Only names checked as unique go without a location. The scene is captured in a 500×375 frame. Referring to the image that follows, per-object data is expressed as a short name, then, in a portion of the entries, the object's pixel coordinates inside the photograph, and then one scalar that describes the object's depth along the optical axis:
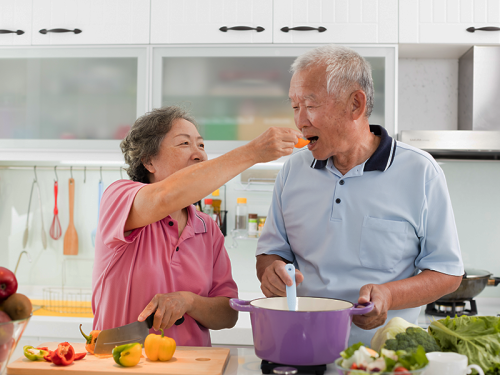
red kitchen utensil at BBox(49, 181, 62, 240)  2.84
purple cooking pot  0.86
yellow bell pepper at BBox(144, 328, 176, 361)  0.96
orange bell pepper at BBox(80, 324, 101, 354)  1.02
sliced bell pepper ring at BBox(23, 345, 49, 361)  0.95
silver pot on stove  2.16
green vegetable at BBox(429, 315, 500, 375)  0.81
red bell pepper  0.92
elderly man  1.25
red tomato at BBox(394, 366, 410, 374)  0.68
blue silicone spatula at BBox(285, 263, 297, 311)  1.00
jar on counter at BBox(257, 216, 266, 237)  2.63
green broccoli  0.81
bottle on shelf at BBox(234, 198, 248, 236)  2.70
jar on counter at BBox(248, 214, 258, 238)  2.63
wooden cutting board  0.89
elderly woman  1.09
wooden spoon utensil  2.81
